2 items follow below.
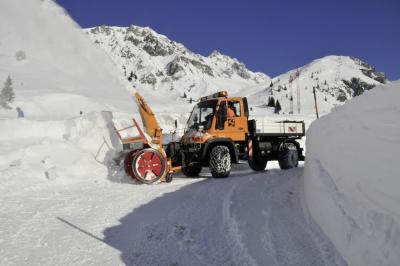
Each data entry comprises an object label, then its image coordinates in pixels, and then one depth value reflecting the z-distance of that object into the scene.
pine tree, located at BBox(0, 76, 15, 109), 28.77
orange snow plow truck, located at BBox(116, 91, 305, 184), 10.67
